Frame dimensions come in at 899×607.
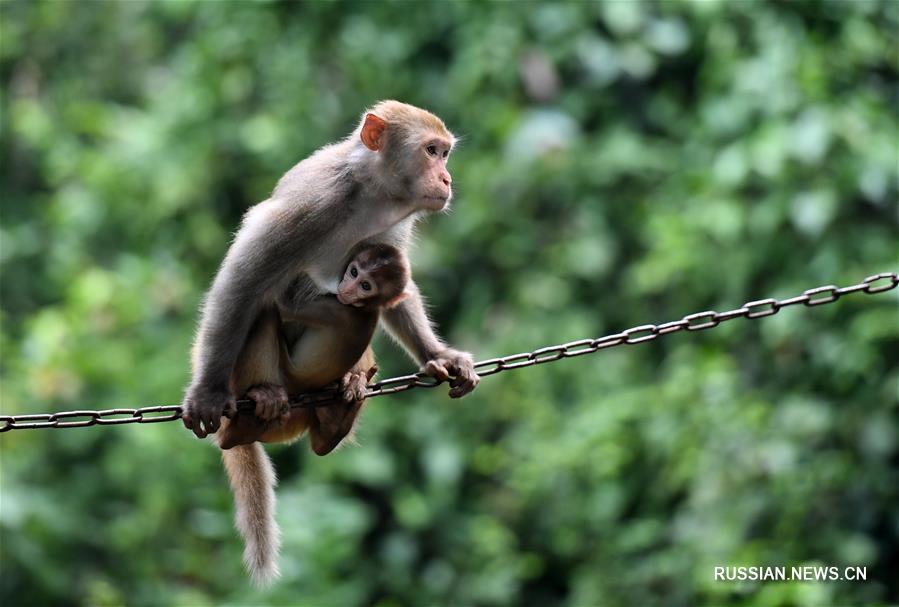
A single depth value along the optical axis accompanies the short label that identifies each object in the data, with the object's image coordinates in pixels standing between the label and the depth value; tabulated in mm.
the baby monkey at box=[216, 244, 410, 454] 9281
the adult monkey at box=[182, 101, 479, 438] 9187
